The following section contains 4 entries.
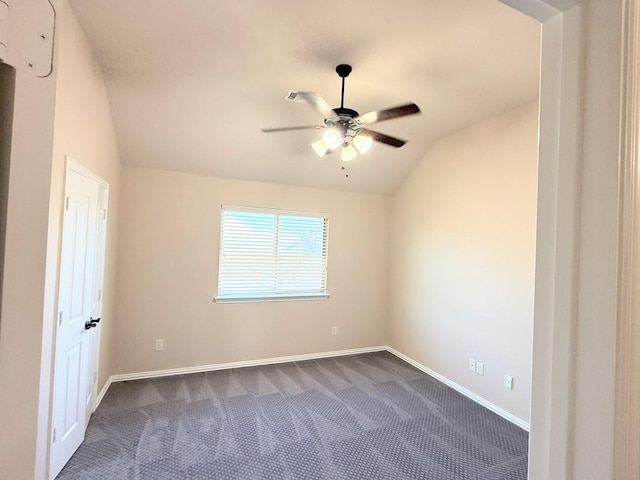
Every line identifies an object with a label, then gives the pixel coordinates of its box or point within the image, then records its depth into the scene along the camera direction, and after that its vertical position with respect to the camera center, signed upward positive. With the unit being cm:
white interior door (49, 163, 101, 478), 208 -59
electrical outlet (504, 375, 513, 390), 298 -122
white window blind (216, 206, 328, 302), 407 -13
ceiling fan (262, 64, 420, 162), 202 +91
